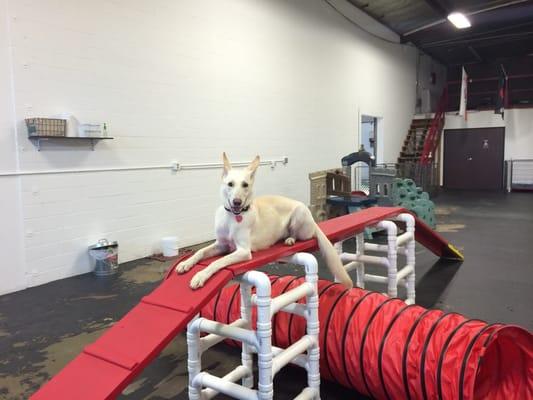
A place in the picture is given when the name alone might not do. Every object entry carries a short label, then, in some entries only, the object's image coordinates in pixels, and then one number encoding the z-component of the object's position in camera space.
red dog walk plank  1.65
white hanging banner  12.51
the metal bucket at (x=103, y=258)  4.62
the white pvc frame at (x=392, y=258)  3.40
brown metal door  13.16
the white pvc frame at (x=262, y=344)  1.86
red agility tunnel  1.98
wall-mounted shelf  4.20
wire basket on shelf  4.07
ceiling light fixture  9.43
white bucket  5.38
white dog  2.15
